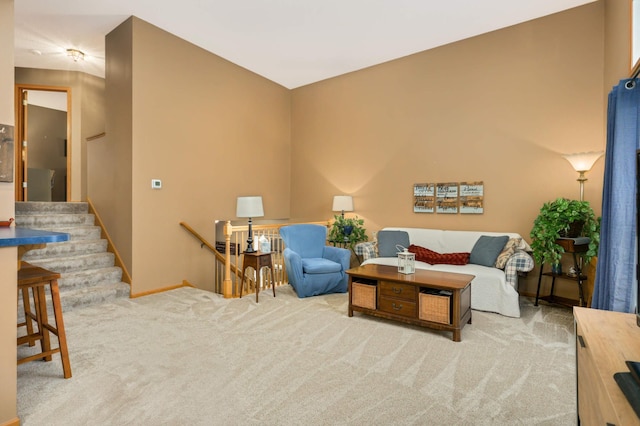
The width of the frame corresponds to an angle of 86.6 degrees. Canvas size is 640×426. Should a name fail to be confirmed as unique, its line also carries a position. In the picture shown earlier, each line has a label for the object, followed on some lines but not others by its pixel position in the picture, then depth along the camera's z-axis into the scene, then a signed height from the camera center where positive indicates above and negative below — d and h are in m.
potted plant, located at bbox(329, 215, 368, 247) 5.69 -0.50
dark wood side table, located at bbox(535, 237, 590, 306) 3.57 -0.61
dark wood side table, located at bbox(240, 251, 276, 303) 4.29 -0.77
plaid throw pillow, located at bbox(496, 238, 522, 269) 4.04 -0.56
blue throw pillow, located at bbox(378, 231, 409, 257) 4.98 -0.57
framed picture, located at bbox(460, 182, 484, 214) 4.82 +0.10
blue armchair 4.39 -0.82
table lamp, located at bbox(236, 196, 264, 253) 4.39 -0.08
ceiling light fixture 5.43 +2.35
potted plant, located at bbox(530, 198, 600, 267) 3.62 -0.22
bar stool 2.22 -0.78
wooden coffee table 3.06 -0.91
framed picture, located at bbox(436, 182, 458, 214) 5.03 +0.09
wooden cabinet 0.89 -0.50
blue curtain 2.13 +0.00
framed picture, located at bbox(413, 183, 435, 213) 5.24 +0.10
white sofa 3.77 -0.80
